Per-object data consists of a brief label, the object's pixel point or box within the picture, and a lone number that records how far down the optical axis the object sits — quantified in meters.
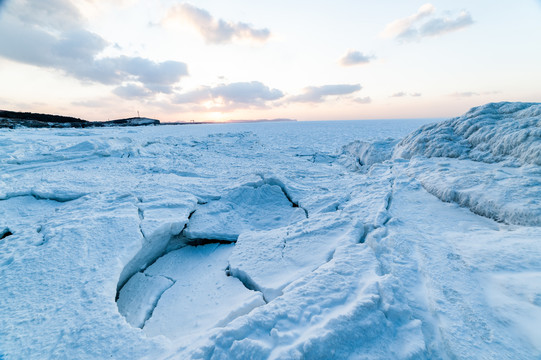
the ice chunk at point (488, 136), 3.36
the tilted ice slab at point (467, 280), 1.21
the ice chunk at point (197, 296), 1.66
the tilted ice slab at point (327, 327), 1.18
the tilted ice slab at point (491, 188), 2.27
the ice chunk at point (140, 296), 1.80
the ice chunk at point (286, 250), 1.97
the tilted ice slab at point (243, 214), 2.84
